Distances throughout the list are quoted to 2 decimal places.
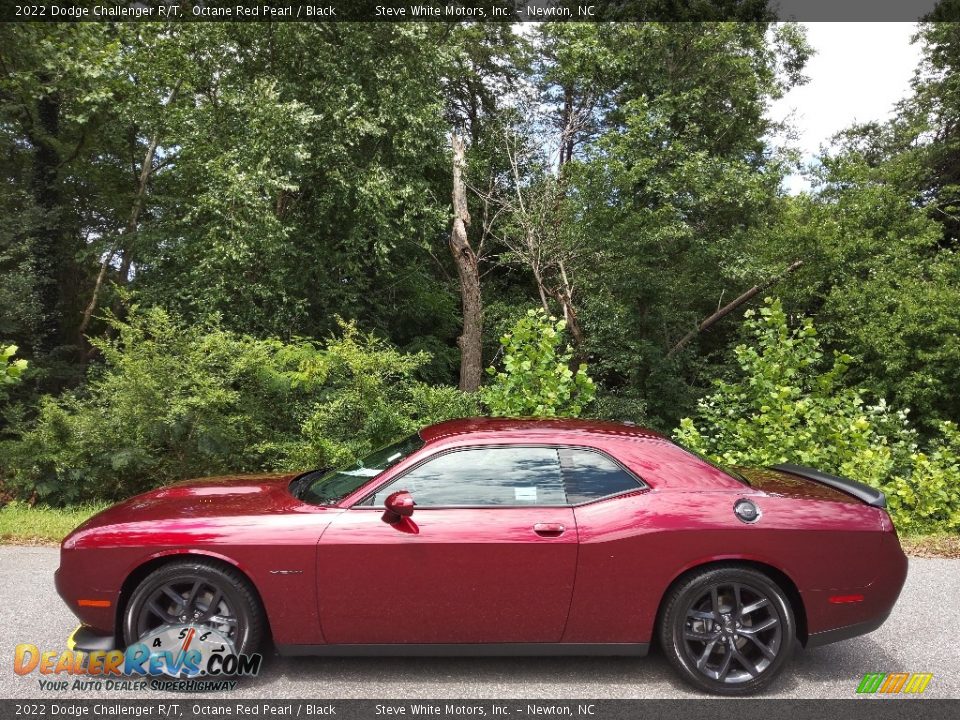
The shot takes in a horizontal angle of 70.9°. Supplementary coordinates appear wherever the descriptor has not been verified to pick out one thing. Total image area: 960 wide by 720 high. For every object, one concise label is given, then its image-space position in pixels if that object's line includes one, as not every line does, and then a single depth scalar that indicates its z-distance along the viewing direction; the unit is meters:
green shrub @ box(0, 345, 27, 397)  6.89
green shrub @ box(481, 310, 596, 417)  7.54
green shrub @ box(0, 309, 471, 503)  8.08
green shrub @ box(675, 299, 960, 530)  6.97
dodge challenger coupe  3.42
